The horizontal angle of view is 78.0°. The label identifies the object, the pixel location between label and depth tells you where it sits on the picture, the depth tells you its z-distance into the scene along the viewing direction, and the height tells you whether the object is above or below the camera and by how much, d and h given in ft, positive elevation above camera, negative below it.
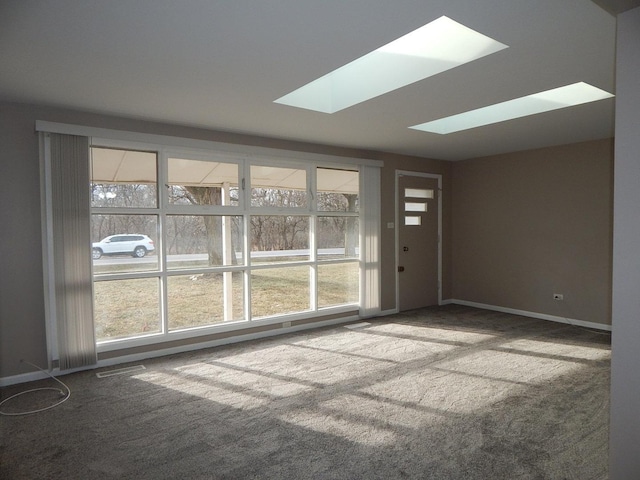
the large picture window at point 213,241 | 13.40 -0.53
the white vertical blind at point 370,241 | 18.98 -0.74
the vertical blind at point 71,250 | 11.97 -0.63
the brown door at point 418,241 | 20.76 -0.85
